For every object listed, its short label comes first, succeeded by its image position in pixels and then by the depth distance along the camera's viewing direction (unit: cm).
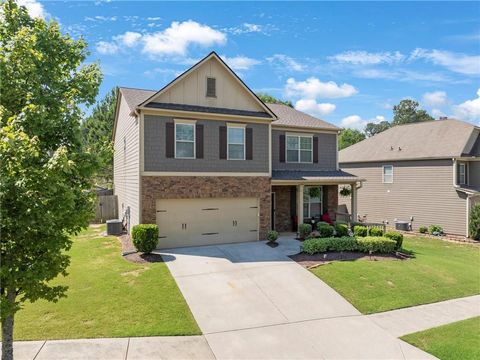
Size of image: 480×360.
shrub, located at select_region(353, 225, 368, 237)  1548
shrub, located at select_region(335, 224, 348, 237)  1602
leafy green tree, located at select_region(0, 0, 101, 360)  442
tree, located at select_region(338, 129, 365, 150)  6312
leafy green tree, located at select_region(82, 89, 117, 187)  3344
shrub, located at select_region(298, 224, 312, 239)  1622
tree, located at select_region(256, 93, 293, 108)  4581
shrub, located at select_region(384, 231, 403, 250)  1459
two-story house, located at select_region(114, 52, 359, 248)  1401
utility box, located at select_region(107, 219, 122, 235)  1739
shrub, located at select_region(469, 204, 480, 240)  2083
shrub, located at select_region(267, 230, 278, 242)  1522
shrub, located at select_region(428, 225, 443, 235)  2234
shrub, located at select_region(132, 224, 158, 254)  1258
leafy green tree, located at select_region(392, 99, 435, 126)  7325
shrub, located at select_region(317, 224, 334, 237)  1598
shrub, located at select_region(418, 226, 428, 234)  2311
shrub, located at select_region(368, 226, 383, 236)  1520
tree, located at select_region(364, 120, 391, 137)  8419
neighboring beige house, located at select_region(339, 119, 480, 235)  2219
